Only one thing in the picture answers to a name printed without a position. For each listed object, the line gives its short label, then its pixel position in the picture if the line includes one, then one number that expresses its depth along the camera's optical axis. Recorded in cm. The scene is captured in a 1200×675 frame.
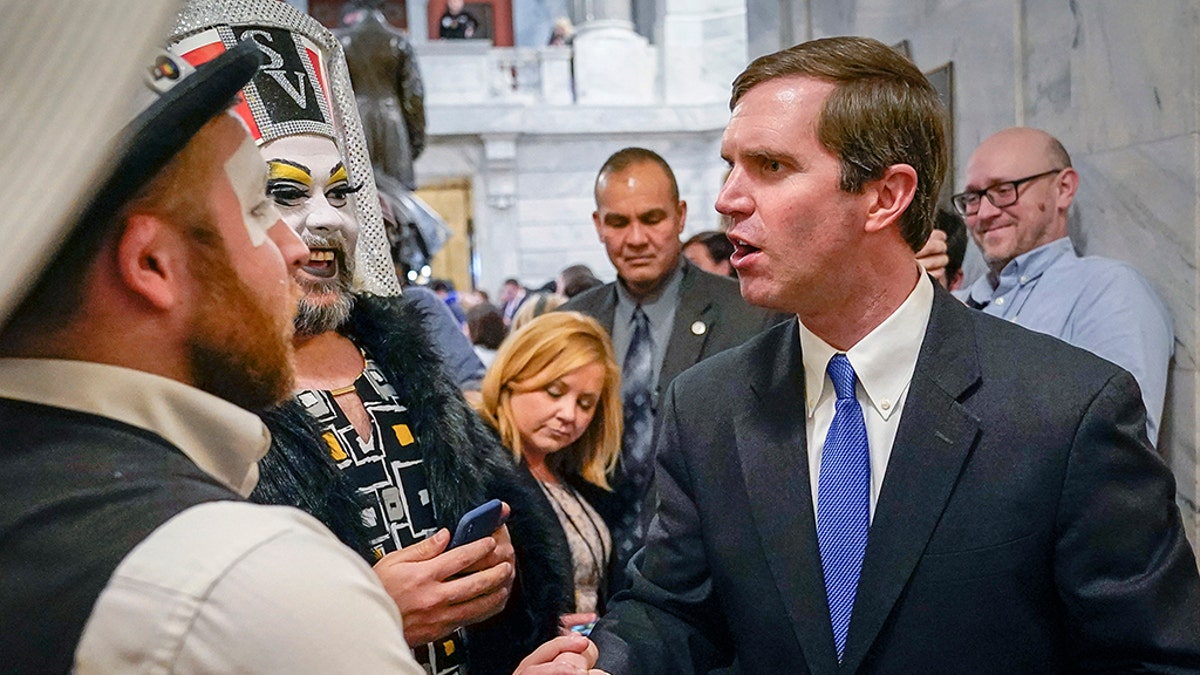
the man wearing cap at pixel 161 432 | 76
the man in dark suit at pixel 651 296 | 358
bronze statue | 553
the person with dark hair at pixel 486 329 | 621
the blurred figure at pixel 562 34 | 1597
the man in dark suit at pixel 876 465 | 160
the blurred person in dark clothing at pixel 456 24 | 1580
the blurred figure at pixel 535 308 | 438
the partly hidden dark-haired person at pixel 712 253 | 489
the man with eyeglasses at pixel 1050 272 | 306
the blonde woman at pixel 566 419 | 284
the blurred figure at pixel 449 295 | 835
